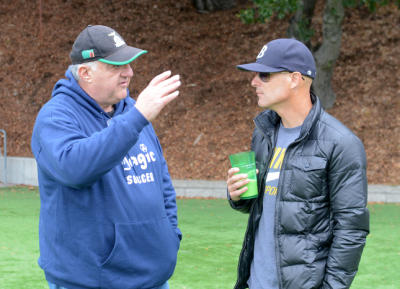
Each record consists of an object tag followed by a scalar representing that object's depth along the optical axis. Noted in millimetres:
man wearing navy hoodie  2809
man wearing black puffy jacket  3100
